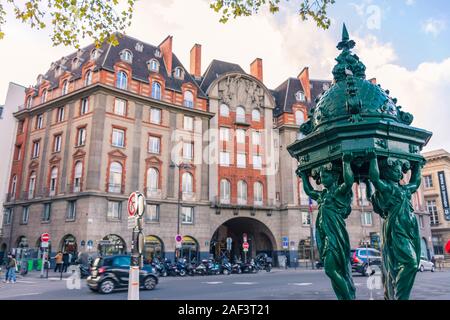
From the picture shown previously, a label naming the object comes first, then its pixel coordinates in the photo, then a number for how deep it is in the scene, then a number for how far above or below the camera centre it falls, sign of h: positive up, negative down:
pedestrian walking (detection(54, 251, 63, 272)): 24.52 -1.22
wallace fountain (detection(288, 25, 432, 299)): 4.47 +1.01
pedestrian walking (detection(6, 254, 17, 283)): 19.20 -1.61
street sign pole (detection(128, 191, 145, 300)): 7.09 +0.00
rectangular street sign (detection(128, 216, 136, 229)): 7.75 +0.42
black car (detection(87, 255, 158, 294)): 14.33 -1.39
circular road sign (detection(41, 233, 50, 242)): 23.61 +0.26
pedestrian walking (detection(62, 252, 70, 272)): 25.33 -1.32
